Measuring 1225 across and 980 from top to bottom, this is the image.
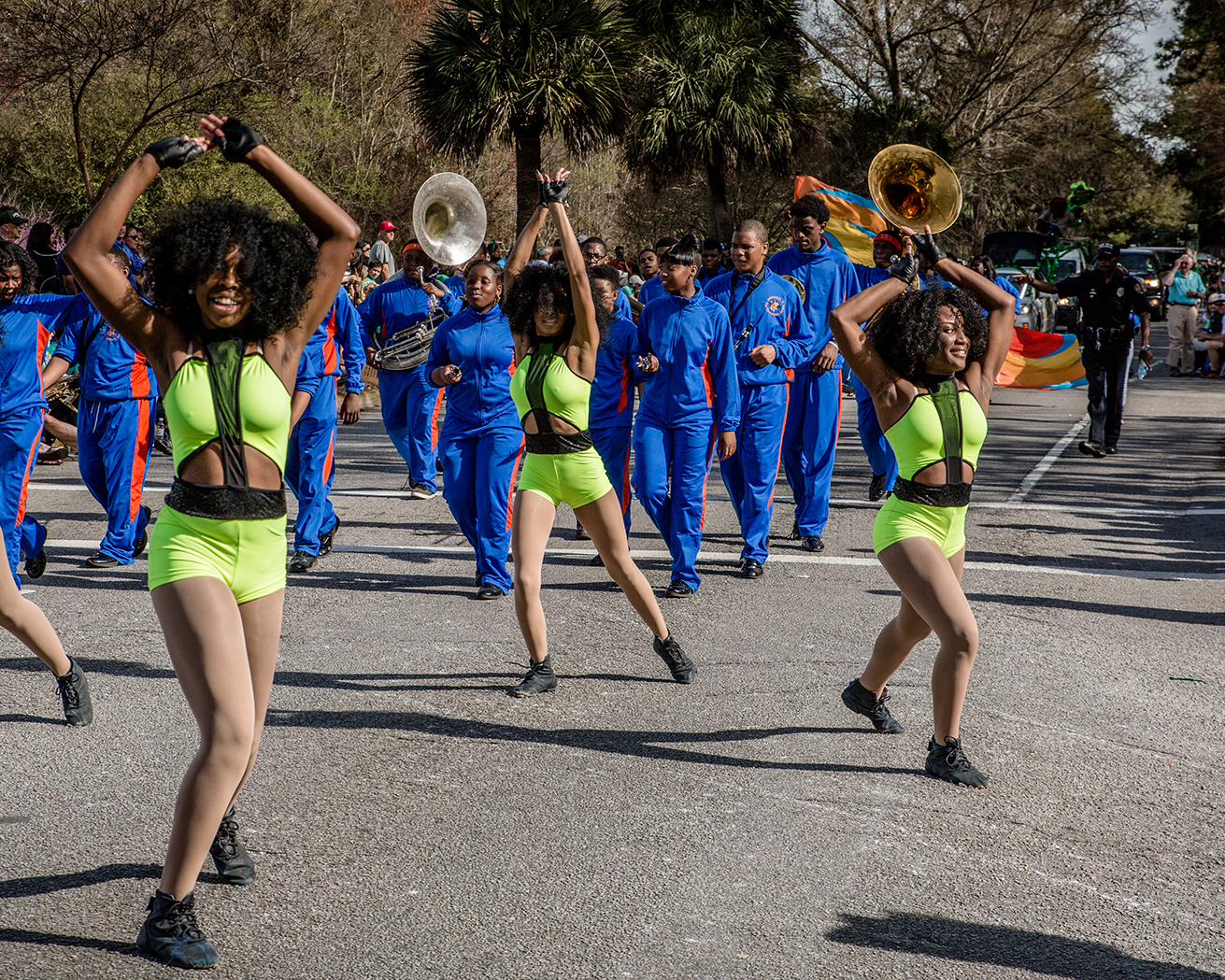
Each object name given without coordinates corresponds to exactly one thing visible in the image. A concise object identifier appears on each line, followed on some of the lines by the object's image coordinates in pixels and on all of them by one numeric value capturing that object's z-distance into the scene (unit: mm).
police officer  13414
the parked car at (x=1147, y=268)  34312
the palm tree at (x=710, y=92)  26047
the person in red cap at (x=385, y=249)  18297
